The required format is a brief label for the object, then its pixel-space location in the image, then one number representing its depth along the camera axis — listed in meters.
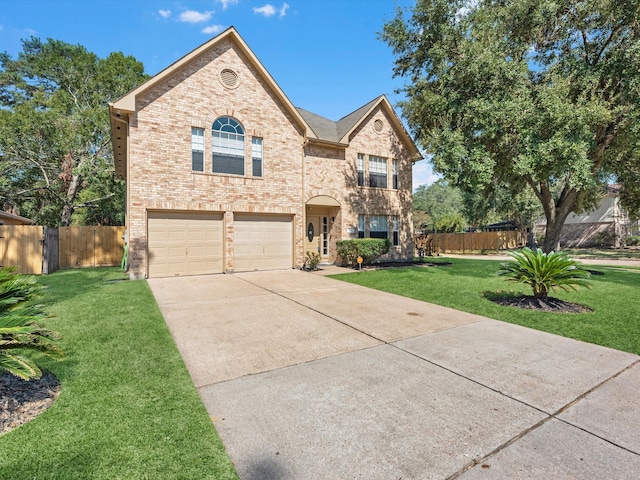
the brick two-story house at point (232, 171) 11.52
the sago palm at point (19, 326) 2.87
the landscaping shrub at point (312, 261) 13.88
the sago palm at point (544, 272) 7.03
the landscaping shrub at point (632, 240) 28.03
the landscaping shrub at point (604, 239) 29.66
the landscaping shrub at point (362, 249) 14.34
